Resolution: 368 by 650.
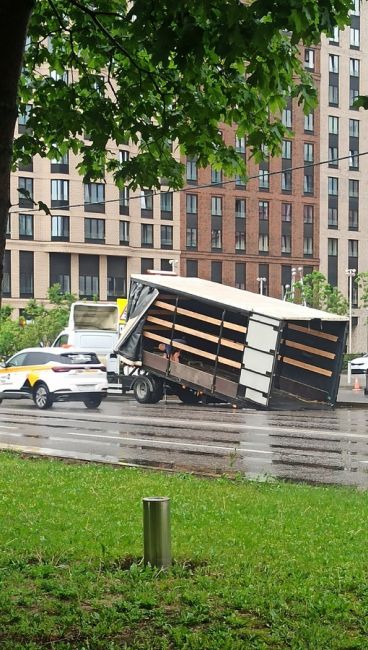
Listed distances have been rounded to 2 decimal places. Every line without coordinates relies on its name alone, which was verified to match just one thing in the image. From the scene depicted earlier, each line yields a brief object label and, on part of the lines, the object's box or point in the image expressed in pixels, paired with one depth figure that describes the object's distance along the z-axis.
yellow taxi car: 28.73
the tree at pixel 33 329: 58.88
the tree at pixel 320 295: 76.12
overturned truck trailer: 26.95
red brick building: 89.75
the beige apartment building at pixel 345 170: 91.94
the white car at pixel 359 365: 52.38
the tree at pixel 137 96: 8.35
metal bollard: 6.55
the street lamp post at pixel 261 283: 87.31
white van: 36.09
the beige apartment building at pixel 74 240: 79.81
